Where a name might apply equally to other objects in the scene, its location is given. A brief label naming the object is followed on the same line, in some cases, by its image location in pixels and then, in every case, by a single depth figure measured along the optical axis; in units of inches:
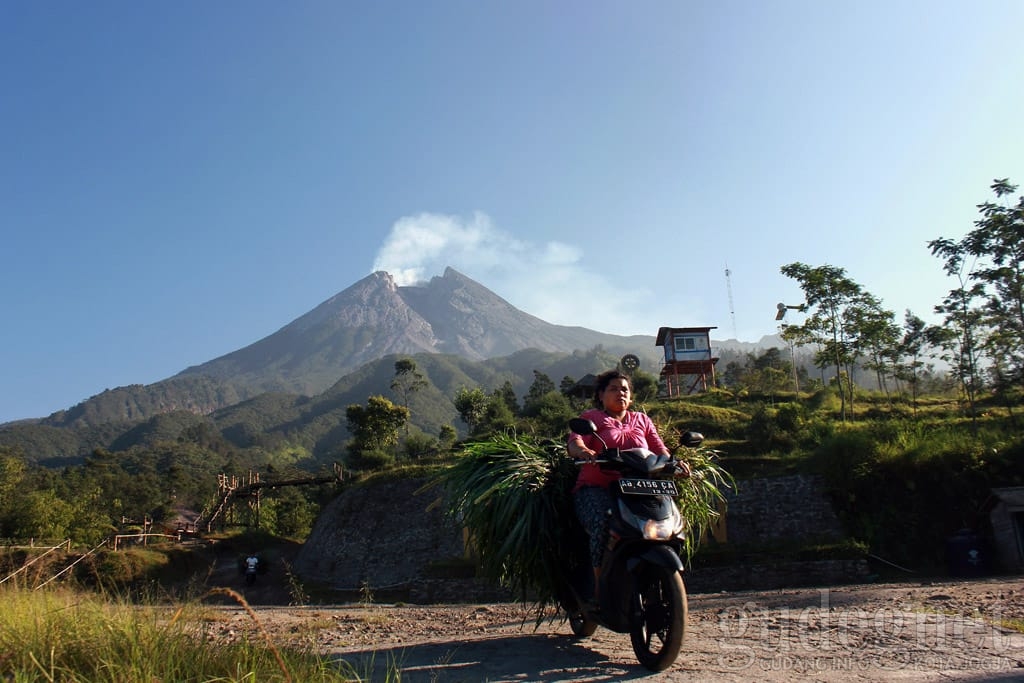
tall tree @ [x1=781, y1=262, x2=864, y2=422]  1167.0
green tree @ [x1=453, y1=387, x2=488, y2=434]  1775.3
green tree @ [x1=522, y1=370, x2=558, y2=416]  2015.1
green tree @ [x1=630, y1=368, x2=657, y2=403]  1681.2
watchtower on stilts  1891.0
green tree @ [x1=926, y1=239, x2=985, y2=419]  911.7
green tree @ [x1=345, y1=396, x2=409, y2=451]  1697.8
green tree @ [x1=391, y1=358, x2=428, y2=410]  2153.9
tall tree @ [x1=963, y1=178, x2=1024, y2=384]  821.2
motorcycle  141.2
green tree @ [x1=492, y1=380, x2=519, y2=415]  2023.9
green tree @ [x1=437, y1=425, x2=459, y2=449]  1838.1
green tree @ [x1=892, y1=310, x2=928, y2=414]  1411.2
